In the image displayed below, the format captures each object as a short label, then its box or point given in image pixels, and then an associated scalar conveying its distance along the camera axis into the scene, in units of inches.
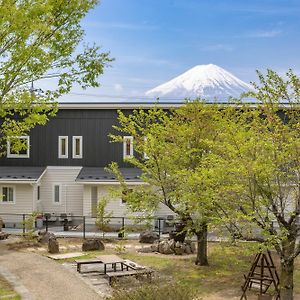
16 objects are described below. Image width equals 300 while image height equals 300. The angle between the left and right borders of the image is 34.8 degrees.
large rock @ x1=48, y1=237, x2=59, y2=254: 880.9
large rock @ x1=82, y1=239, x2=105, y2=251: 912.9
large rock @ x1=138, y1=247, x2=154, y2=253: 898.1
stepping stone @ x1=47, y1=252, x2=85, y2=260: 824.1
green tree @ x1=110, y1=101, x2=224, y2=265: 744.3
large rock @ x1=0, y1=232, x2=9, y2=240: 1010.7
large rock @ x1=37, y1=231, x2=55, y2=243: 971.8
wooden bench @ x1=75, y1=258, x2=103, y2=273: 736.5
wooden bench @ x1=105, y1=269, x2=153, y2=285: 665.4
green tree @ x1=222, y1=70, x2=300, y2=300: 490.3
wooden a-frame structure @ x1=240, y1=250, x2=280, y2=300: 578.7
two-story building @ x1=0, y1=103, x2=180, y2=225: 1248.2
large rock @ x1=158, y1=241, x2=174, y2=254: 874.1
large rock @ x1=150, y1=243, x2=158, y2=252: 896.3
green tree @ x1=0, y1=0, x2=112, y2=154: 518.9
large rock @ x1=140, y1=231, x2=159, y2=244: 986.1
